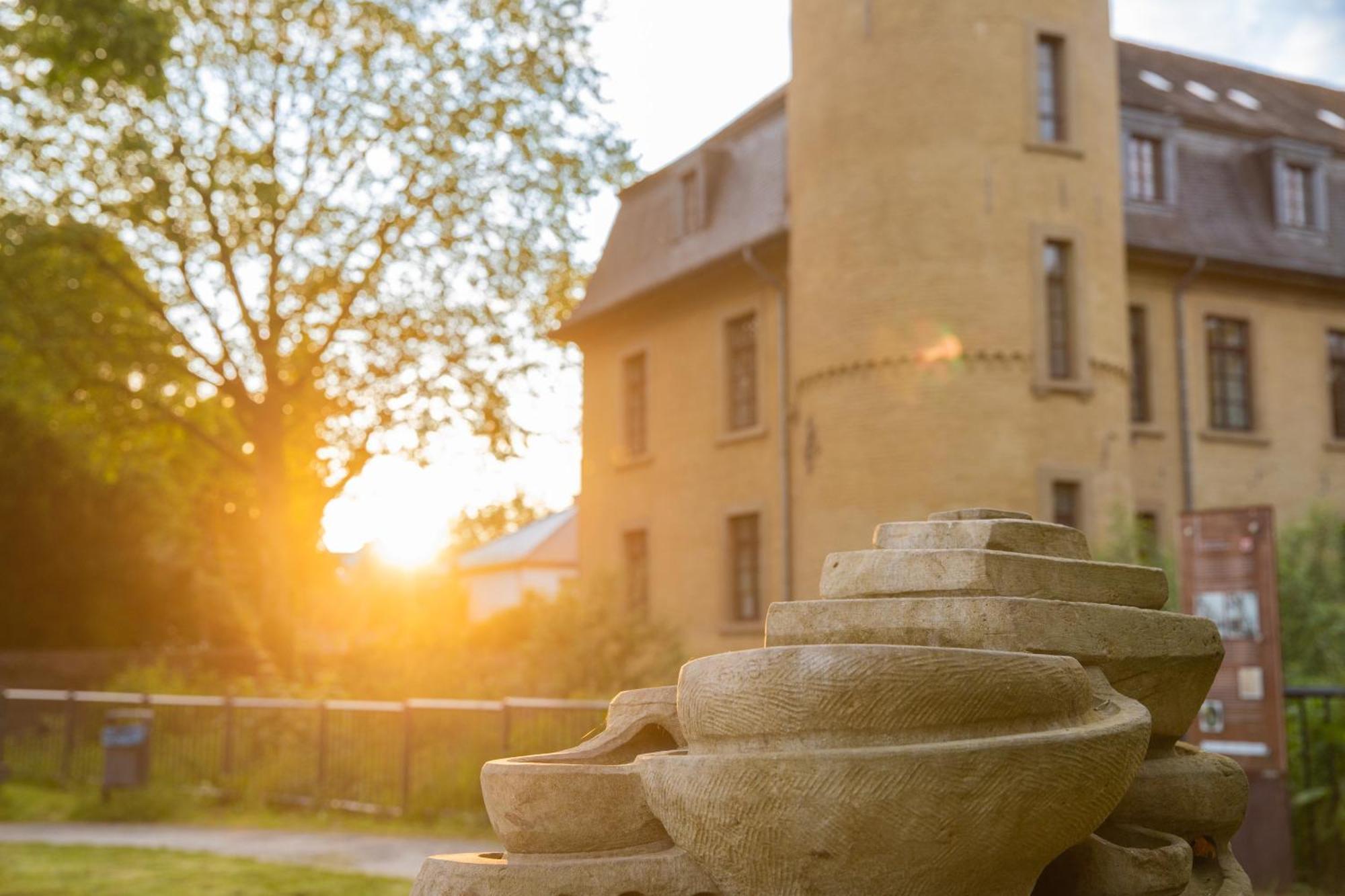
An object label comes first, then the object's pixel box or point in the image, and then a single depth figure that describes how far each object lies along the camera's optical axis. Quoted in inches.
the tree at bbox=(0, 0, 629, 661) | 965.8
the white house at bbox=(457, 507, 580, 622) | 2471.7
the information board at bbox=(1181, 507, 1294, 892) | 362.6
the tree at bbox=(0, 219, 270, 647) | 997.8
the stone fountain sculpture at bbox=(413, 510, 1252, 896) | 112.3
